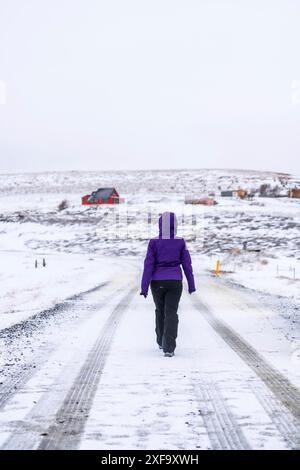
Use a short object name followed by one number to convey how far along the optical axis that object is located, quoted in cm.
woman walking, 777
